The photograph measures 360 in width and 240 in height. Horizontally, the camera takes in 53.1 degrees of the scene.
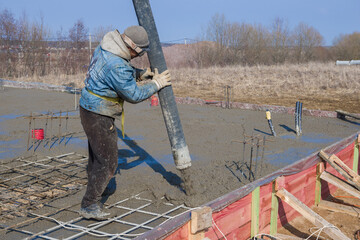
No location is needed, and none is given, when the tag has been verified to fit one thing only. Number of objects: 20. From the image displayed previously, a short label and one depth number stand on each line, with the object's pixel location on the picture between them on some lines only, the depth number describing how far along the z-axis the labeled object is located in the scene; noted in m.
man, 3.14
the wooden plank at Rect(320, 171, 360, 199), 4.37
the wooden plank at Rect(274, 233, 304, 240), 3.56
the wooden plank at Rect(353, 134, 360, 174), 5.70
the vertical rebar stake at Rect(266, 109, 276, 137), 7.32
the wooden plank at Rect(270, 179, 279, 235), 3.66
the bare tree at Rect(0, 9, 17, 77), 22.12
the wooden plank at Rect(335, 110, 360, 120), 8.82
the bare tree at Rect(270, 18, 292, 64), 30.02
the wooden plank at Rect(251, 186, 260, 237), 3.36
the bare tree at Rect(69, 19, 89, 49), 24.05
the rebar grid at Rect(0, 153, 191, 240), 3.28
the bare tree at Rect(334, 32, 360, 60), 28.55
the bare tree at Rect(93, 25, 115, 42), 23.77
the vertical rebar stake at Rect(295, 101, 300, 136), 7.44
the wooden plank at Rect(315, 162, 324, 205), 4.55
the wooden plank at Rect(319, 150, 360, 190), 4.44
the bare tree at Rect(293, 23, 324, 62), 30.95
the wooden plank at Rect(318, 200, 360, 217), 4.38
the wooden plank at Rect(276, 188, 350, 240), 3.31
